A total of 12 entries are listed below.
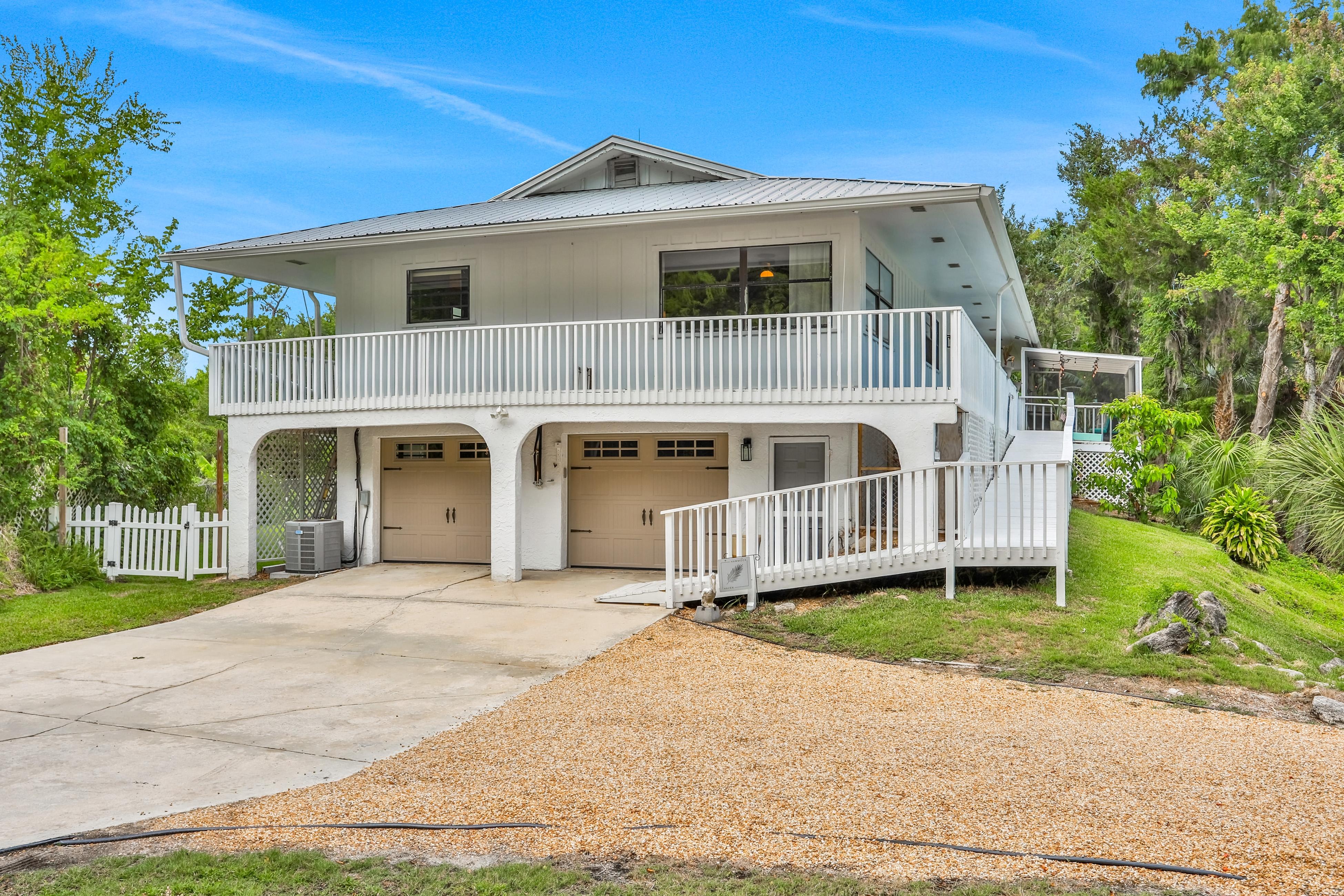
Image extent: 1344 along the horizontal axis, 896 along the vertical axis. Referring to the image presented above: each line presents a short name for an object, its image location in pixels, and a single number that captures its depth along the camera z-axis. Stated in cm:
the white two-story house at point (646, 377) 1139
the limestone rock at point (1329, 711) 664
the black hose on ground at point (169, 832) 453
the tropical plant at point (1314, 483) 1622
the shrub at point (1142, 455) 1675
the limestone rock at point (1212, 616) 861
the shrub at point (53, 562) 1309
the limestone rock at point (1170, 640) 811
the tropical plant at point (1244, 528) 1588
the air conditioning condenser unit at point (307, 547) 1432
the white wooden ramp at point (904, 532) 984
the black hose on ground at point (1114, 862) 392
